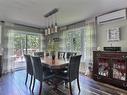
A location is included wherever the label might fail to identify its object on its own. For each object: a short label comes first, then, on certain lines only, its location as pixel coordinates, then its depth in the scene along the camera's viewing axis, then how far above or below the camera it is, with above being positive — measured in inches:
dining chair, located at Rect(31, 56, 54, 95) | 77.1 -21.9
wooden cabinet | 92.5 -24.0
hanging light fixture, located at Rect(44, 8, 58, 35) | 104.3 +46.2
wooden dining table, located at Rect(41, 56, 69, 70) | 74.4 -15.2
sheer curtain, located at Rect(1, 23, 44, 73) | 143.8 +4.7
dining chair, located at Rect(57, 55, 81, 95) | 78.2 -22.5
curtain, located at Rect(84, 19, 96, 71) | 128.1 +11.0
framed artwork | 106.0 +18.0
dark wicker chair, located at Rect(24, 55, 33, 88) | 96.8 -19.9
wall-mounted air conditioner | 98.0 +40.3
